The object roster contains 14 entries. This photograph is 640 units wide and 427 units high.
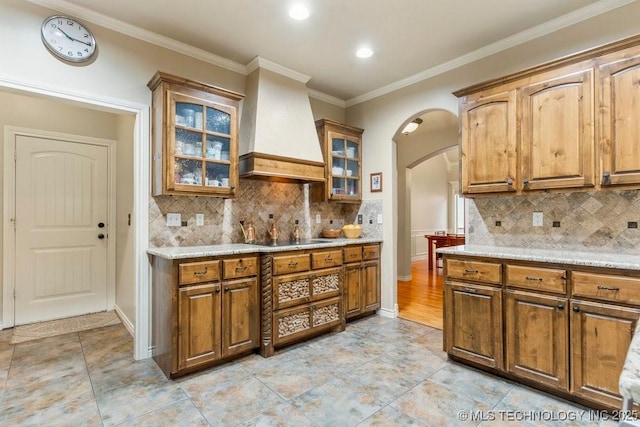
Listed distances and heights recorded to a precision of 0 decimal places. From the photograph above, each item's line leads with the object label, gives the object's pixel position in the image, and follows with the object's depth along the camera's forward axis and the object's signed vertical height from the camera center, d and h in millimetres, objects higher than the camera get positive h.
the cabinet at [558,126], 2172 +659
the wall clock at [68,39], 2439 +1355
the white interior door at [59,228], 3662 -154
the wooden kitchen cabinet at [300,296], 2883 -775
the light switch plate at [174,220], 3027 -49
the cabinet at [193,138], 2725 +679
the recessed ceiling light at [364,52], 3207 +1614
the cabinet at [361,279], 3678 -761
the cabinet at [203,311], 2445 -769
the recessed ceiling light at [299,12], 2540 +1611
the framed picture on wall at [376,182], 4133 +414
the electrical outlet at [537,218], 2811 -43
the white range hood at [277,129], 3242 +896
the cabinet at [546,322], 1966 -741
